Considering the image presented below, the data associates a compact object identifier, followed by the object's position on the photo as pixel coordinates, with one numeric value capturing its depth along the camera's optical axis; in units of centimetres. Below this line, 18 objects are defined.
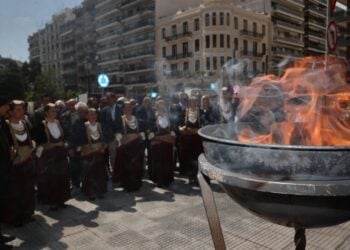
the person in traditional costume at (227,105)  789
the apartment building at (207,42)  4509
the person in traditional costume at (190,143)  681
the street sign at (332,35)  463
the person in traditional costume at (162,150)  671
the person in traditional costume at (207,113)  743
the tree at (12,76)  4190
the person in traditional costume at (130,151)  637
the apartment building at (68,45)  6881
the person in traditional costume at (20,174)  471
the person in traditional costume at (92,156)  591
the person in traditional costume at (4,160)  407
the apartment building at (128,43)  5684
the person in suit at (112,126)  676
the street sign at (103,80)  1075
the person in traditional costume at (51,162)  534
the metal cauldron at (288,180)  173
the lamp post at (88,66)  1339
